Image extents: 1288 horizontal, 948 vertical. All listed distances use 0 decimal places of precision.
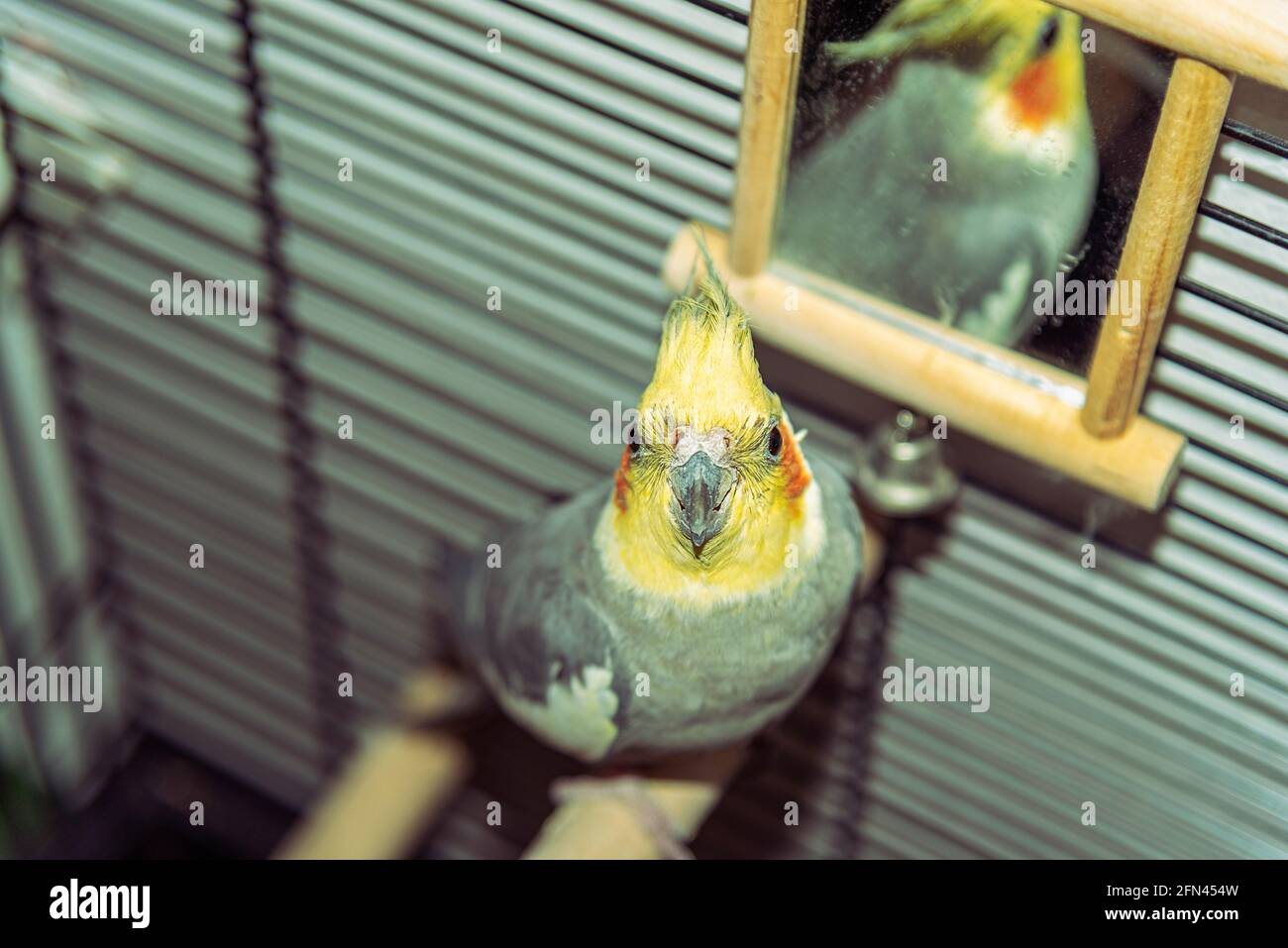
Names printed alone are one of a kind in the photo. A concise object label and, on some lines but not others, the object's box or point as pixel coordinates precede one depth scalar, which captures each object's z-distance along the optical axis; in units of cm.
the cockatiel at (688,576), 44
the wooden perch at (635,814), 51
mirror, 45
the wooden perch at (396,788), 60
